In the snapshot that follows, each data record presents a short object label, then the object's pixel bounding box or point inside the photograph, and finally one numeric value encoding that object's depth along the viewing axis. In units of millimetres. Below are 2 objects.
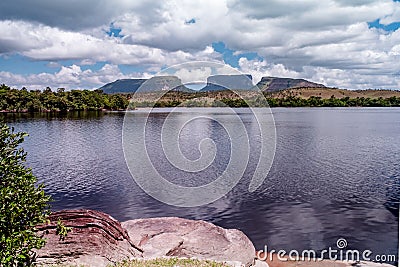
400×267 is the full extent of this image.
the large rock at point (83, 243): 12023
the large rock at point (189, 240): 14750
